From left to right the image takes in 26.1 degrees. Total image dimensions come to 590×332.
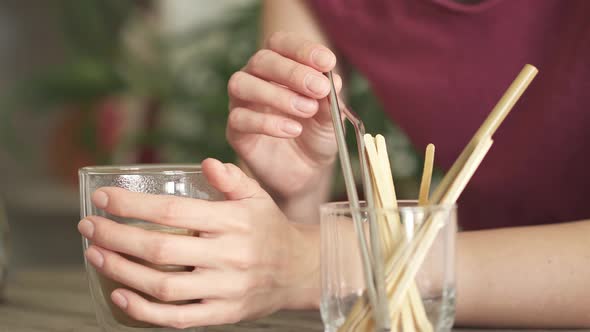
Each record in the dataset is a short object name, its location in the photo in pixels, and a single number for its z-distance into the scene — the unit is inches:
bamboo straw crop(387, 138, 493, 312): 26.0
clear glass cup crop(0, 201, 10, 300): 36.8
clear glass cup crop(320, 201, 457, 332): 26.1
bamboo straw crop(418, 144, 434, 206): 27.9
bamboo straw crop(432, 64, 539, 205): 26.8
